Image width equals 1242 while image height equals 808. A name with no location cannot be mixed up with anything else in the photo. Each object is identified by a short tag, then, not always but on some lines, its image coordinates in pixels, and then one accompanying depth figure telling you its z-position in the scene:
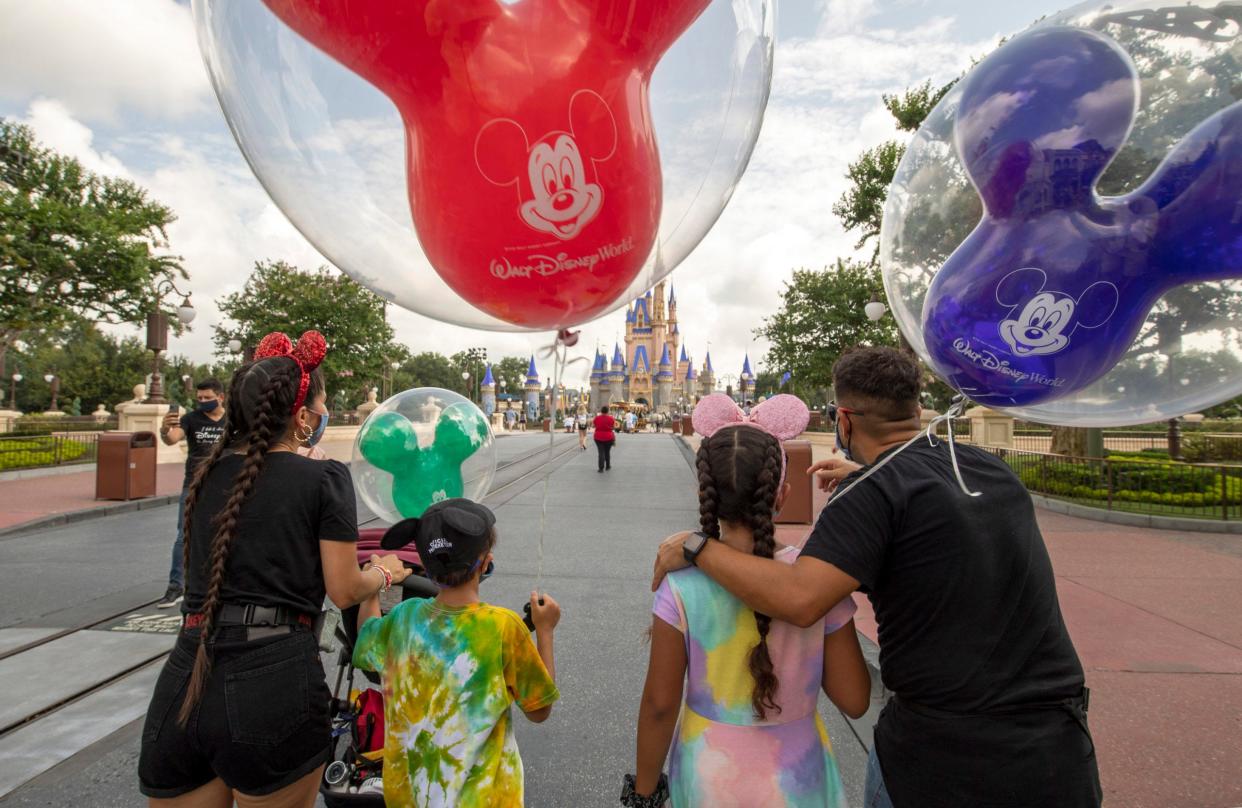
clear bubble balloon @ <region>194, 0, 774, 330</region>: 1.41
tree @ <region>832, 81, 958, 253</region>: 22.31
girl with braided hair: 1.57
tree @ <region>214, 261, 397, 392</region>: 33.91
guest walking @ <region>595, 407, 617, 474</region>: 16.61
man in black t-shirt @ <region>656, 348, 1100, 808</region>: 1.44
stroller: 2.22
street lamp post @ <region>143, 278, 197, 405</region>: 18.02
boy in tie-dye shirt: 1.83
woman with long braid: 1.65
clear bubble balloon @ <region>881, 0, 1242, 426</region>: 1.66
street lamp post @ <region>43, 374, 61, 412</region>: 50.97
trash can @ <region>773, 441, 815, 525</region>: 9.31
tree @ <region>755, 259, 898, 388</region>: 32.47
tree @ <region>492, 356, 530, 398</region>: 96.15
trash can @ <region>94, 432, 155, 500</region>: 11.12
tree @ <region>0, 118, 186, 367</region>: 18.38
